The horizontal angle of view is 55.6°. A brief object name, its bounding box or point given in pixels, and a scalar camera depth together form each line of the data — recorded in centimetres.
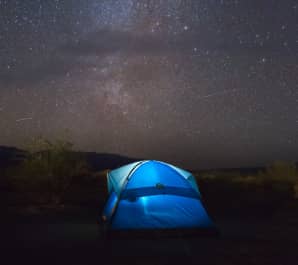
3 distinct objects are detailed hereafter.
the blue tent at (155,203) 875
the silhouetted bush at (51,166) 1514
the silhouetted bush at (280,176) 2166
